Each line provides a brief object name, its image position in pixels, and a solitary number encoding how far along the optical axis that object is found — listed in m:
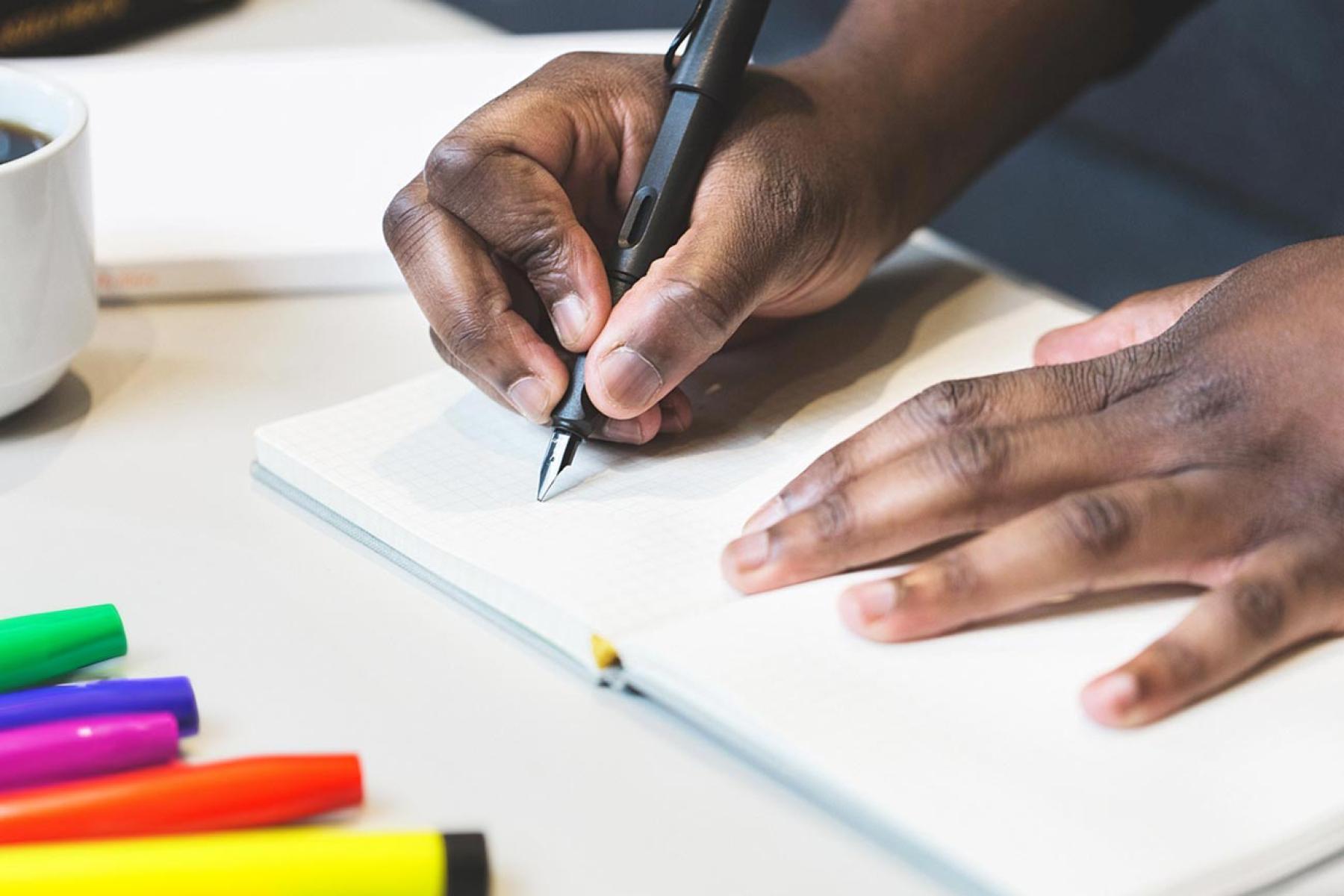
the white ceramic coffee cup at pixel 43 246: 0.79
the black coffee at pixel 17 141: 0.82
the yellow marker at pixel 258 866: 0.67
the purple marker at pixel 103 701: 0.71
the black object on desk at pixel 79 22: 1.01
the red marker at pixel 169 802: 0.68
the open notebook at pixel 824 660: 0.69
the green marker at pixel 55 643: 0.72
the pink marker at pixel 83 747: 0.70
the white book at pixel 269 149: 0.90
